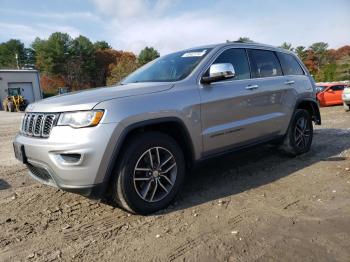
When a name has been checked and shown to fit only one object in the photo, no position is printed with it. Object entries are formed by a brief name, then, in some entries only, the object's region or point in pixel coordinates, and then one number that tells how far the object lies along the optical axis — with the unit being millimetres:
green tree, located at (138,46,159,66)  68500
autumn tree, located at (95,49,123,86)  72750
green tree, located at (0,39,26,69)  80812
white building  38156
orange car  17969
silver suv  3301
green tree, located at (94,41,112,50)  83106
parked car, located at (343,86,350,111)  13910
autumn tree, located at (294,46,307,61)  62938
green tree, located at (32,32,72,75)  68125
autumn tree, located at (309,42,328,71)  65188
